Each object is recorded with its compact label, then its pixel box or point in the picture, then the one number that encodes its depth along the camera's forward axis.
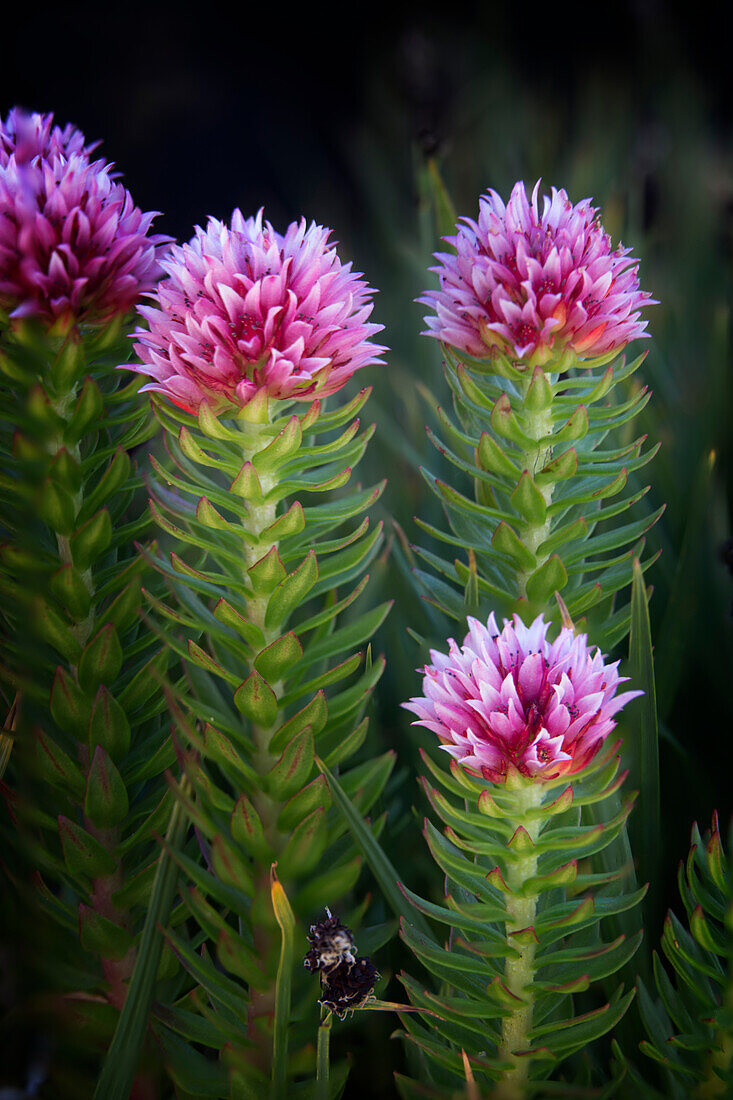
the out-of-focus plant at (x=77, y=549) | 0.63
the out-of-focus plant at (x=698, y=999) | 0.62
